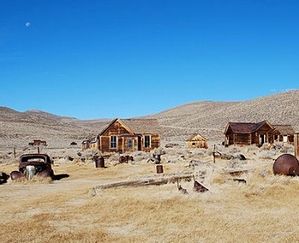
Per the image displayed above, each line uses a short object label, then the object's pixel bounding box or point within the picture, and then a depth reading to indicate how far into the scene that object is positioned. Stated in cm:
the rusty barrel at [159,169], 1830
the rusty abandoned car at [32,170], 1729
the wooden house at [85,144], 4321
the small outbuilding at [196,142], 4308
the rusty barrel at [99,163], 2255
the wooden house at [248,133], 4216
